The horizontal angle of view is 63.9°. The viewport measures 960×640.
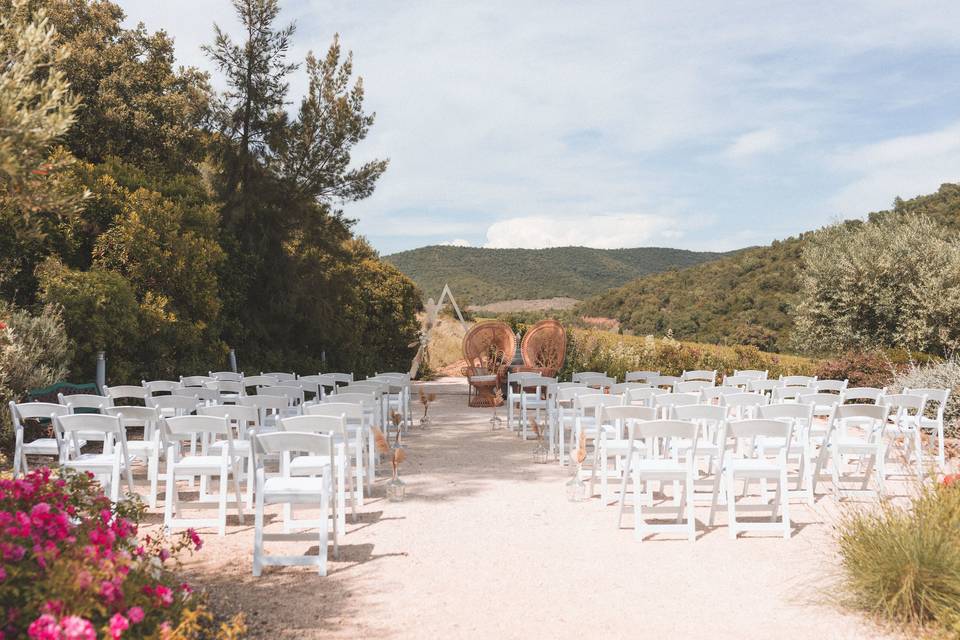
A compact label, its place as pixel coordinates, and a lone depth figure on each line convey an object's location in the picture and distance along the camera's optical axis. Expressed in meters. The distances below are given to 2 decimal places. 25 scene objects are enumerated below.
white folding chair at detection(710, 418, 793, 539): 5.77
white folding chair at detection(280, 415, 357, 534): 5.40
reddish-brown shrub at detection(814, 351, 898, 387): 13.25
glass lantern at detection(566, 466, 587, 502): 7.09
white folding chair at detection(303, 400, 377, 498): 6.38
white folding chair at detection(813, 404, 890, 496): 6.73
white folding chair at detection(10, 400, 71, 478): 6.20
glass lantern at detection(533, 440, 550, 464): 9.16
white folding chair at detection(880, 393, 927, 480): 7.38
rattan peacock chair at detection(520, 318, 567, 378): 15.34
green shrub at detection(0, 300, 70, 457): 8.62
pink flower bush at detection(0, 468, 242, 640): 2.73
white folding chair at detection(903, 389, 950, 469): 7.82
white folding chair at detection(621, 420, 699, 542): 5.72
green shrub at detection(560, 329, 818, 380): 16.11
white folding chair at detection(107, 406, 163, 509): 6.22
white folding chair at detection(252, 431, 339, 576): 4.91
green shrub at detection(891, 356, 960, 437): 10.73
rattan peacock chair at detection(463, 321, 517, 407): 15.18
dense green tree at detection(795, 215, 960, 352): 16.14
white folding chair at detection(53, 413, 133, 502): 5.68
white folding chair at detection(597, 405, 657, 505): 6.40
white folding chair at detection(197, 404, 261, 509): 6.17
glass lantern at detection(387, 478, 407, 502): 7.08
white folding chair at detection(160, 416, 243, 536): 5.49
